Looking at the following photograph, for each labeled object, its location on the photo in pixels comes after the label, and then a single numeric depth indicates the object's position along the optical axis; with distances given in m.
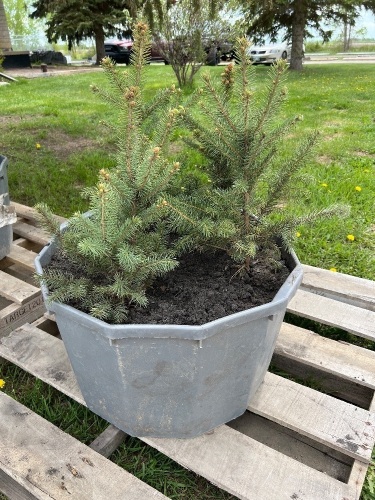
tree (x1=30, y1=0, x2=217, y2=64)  15.28
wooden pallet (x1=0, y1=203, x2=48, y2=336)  2.06
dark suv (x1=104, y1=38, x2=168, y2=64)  18.31
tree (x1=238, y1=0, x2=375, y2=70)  10.94
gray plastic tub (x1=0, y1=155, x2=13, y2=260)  2.36
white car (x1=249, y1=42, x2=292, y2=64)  16.55
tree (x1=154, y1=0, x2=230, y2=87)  7.67
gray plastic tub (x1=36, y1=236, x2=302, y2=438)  1.22
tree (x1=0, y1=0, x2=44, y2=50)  32.31
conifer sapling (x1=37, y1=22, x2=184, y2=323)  1.20
